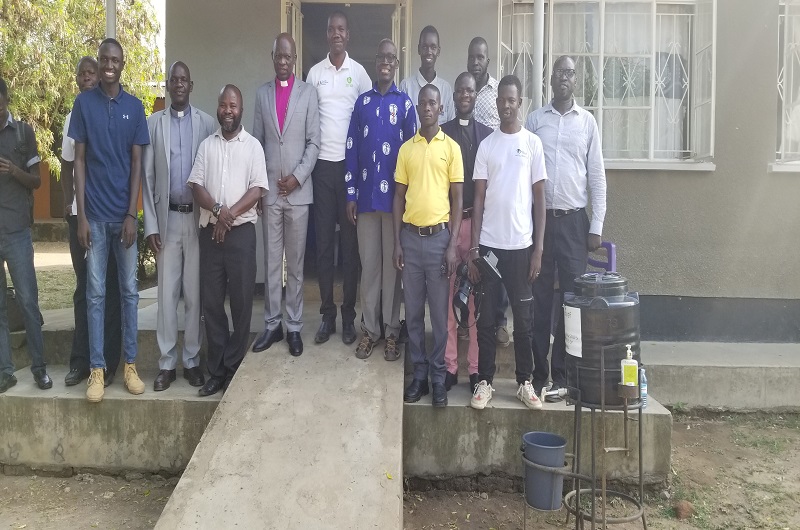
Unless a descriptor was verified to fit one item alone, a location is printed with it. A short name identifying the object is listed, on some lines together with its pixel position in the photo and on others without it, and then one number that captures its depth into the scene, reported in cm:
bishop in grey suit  455
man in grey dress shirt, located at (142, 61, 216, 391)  452
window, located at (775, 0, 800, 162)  631
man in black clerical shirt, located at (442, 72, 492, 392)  445
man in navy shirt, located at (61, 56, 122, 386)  465
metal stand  332
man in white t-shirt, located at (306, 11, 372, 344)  466
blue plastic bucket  378
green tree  1396
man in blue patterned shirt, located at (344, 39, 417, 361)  444
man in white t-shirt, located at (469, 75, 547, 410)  415
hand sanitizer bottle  330
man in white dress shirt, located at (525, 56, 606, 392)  440
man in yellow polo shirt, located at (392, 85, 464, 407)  418
